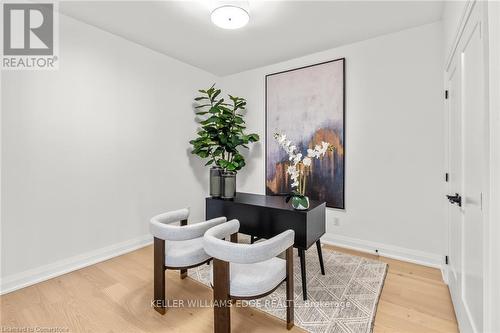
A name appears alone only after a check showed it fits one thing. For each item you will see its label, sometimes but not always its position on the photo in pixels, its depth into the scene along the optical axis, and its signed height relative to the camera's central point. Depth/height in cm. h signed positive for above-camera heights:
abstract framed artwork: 310 +66
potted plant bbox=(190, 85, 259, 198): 334 +43
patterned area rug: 172 -111
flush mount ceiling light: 211 +140
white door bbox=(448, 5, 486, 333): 119 -4
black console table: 199 -48
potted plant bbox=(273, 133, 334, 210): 207 -4
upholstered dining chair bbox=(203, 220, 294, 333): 141 -72
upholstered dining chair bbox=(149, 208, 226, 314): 175 -68
